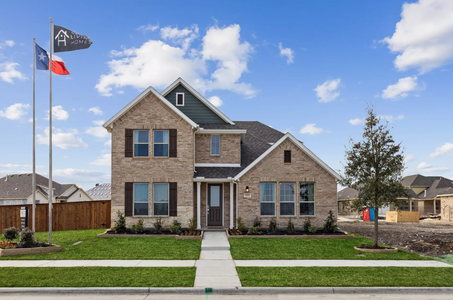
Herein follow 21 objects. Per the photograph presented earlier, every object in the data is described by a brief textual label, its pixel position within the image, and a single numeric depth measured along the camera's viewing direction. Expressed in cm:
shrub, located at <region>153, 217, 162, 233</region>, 1855
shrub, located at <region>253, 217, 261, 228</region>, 1891
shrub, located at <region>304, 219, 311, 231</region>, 1925
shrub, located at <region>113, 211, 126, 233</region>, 1885
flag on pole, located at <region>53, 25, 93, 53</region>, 1585
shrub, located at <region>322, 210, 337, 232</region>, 1908
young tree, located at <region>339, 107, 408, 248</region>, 1496
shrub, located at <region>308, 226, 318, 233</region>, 1855
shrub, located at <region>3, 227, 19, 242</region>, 1510
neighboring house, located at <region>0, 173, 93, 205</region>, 4053
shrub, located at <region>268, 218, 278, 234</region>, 1856
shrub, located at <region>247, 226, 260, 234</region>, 1807
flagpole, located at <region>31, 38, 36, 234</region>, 1557
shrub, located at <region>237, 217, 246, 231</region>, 1875
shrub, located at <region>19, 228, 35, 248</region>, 1435
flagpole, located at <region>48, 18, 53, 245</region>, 1500
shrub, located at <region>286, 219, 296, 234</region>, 1872
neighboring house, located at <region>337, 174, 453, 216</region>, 4578
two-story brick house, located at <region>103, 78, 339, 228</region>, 1972
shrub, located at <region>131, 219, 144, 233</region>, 1866
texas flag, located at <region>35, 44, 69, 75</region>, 1592
